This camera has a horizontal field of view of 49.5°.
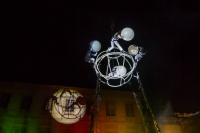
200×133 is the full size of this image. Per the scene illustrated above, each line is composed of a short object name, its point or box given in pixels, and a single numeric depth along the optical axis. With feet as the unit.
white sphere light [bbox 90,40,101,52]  27.25
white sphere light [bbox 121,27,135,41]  25.62
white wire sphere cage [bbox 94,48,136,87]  28.27
